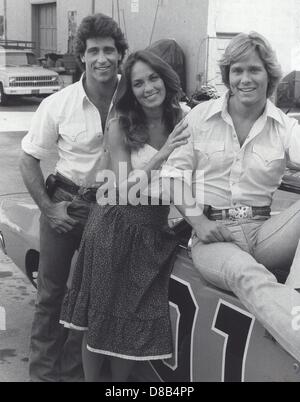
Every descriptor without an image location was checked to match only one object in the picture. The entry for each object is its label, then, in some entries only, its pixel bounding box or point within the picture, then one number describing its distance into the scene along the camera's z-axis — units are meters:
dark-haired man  2.95
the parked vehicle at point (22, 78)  16.58
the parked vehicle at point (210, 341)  1.98
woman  2.47
